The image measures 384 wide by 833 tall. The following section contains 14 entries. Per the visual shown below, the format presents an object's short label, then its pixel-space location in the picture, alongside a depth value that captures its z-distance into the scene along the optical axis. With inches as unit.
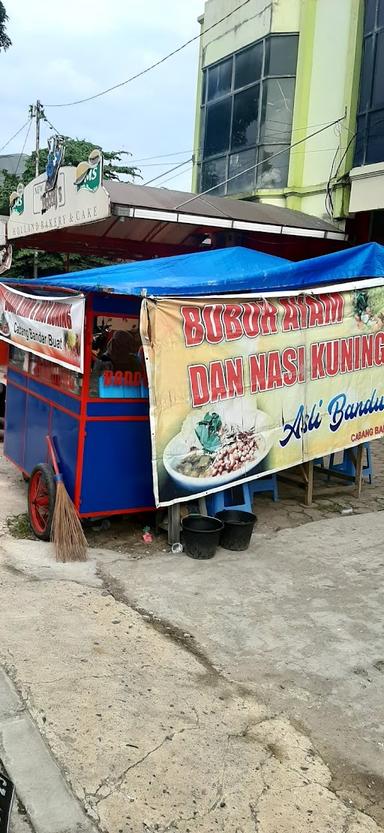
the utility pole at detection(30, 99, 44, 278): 864.1
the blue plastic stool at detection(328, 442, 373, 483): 326.0
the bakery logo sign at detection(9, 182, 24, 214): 474.0
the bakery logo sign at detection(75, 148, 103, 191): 343.6
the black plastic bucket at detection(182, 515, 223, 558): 222.1
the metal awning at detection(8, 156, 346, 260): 354.0
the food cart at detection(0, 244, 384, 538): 217.8
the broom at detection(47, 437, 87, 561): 217.9
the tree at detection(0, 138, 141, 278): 792.3
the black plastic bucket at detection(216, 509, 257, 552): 231.9
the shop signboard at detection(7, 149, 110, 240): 346.9
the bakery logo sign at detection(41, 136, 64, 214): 399.9
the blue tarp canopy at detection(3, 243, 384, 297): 218.1
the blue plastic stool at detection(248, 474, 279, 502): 288.0
